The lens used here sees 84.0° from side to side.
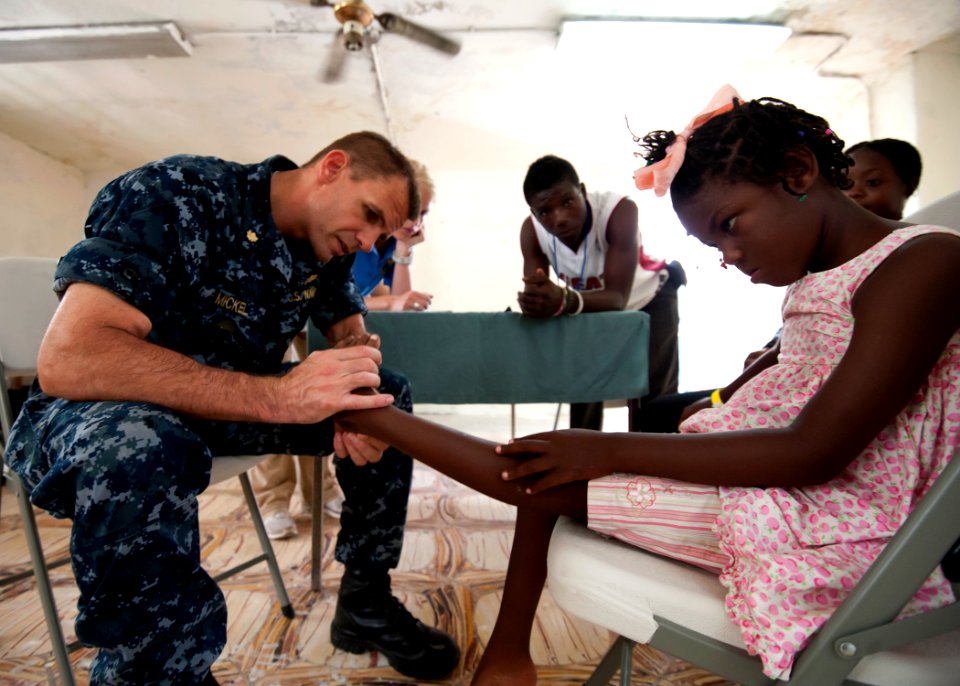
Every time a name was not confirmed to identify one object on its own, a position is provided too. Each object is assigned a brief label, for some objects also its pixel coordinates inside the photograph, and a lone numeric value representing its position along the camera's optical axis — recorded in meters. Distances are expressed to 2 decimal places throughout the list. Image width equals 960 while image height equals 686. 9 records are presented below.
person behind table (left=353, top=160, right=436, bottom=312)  2.38
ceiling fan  3.49
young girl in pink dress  0.63
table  1.89
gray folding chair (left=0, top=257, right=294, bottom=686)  1.18
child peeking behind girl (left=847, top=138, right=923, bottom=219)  1.75
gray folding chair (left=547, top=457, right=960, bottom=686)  0.53
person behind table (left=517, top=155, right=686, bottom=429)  2.25
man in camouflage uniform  0.81
